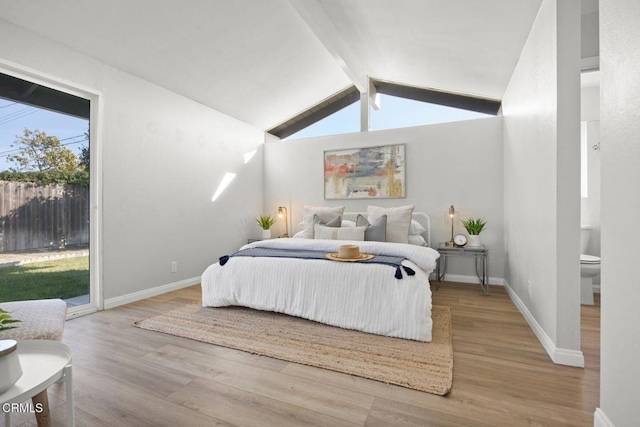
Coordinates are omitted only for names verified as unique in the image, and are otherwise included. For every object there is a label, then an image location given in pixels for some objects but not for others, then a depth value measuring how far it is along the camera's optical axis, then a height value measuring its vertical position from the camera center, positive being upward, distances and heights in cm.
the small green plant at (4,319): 104 -37
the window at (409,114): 447 +149
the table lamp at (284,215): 525 -6
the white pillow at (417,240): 389 -37
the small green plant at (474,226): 386 -19
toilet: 304 -64
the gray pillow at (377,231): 365 -24
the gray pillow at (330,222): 397 -14
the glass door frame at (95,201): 313 +11
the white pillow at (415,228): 402 -22
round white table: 97 -57
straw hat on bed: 272 -38
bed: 237 -68
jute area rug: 187 -99
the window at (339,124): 505 +150
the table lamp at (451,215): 397 -5
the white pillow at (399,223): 373 -15
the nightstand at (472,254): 365 -53
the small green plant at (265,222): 509 -18
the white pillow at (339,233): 358 -26
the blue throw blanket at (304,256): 248 -43
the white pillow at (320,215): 412 -5
